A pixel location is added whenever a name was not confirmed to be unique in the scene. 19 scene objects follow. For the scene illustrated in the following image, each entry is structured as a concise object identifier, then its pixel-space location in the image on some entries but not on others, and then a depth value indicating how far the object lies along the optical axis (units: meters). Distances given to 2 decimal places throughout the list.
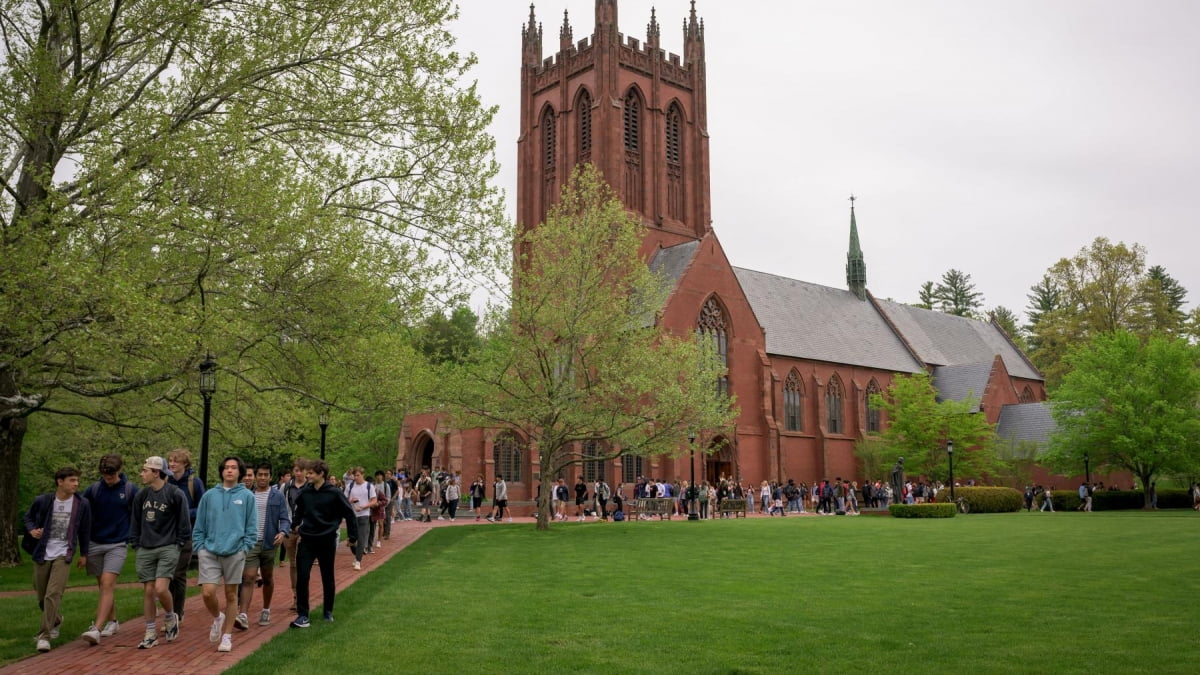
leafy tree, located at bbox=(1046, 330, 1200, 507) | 42.19
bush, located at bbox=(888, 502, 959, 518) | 36.41
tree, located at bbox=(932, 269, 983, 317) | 106.38
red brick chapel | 49.47
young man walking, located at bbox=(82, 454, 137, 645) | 9.82
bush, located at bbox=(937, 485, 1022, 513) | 43.16
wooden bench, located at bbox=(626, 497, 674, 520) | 37.31
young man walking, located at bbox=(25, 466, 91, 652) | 9.78
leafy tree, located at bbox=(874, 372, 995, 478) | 50.44
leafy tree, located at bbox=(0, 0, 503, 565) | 13.38
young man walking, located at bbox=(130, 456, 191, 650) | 9.63
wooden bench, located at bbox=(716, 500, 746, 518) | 39.84
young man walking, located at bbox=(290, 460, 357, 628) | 10.48
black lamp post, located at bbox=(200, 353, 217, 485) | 14.63
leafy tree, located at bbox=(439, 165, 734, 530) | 27.11
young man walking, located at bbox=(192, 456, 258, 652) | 9.50
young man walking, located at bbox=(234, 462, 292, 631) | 10.40
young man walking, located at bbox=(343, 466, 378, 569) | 16.92
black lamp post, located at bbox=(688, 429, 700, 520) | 36.24
